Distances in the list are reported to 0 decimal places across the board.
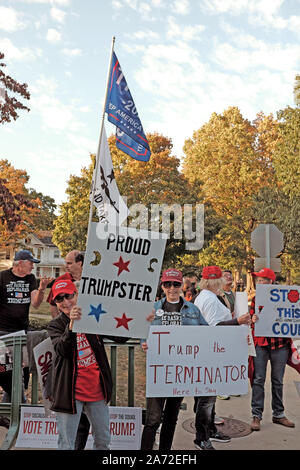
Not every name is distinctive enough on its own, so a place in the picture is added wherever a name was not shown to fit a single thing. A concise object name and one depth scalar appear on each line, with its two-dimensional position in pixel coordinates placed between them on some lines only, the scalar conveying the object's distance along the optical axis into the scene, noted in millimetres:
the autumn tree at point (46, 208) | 55438
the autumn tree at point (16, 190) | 35969
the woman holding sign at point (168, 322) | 4234
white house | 69500
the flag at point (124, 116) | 9328
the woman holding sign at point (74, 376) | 3461
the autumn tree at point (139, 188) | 29594
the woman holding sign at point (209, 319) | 4703
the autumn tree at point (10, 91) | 15547
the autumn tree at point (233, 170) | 37219
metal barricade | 4703
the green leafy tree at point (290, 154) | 26891
